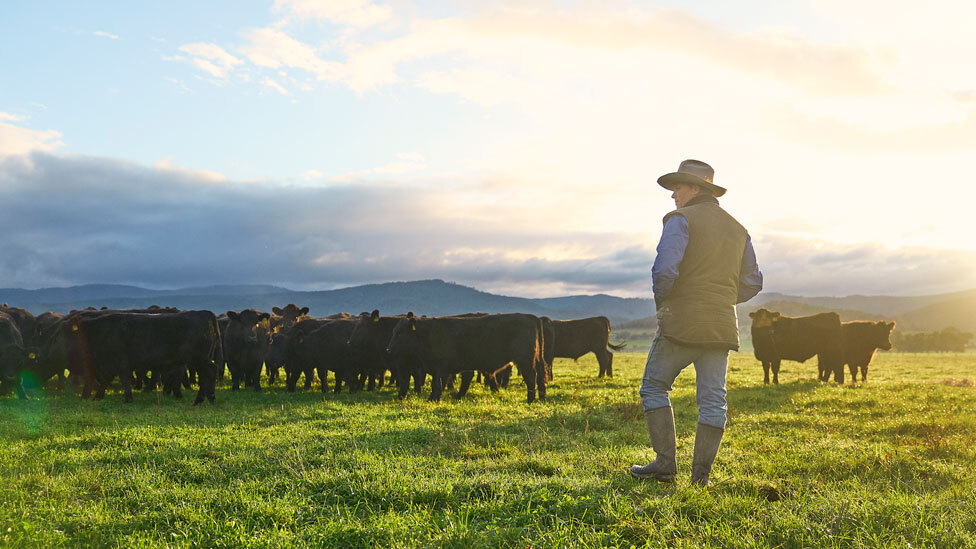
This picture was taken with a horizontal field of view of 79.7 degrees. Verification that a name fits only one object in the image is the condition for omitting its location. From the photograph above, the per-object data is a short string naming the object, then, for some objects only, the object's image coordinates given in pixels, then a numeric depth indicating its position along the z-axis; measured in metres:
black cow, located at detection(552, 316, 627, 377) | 26.20
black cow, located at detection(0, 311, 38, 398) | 14.24
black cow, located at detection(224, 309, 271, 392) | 17.31
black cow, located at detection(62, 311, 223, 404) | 13.13
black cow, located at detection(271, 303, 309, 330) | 21.44
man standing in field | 5.59
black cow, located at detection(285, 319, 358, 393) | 16.38
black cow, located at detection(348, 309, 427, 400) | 15.73
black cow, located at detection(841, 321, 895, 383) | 21.34
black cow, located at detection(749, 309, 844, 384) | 20.75
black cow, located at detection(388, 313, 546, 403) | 15.00
